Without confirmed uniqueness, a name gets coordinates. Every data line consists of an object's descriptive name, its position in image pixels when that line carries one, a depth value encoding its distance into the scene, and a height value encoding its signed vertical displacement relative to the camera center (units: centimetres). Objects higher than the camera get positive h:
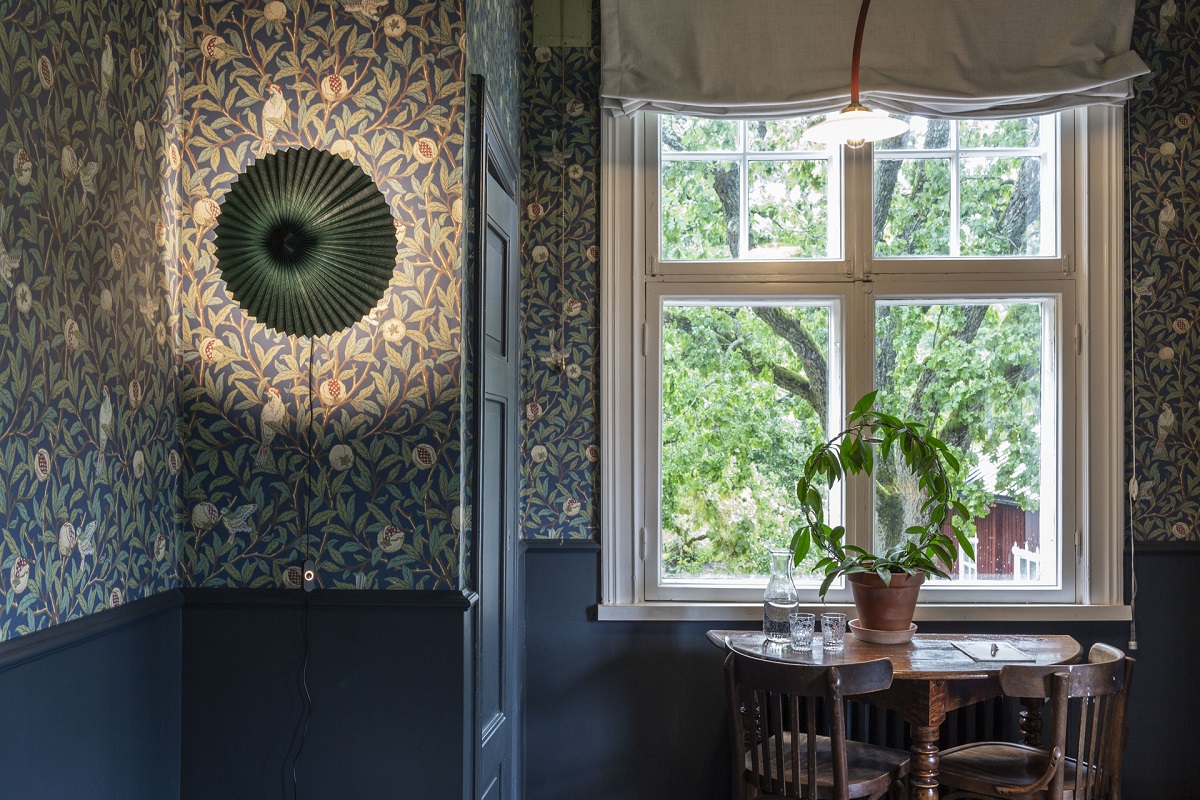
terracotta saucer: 302 -67
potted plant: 305 -37
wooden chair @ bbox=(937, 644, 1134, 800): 253 -91
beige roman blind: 334 +125
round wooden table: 271 -70
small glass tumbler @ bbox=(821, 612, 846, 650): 293 -64
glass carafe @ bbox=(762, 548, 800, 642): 301 -56
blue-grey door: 270 -23
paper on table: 284 -69
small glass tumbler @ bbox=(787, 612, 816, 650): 294 -64
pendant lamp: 262 +79
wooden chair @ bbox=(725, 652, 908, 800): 254 -88
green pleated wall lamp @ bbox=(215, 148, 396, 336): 240 +43
